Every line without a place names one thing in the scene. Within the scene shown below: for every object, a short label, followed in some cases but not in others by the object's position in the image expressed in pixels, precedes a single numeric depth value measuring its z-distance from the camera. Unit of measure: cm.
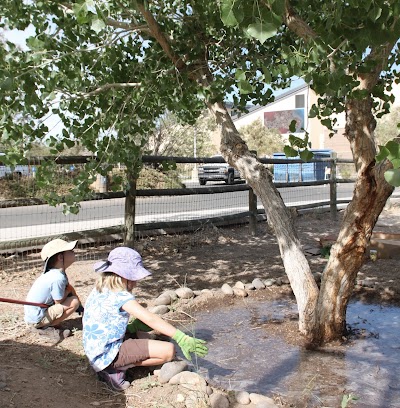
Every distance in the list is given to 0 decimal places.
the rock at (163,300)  497
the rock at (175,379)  325
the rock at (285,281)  589
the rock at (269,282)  578
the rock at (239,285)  557
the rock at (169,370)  334
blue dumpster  1716
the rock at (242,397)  306
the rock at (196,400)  290
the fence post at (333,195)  1174
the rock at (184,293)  515
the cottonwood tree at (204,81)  315
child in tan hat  409
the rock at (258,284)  564
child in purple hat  334
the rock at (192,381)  310
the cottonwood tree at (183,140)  2531
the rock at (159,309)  475
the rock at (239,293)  544
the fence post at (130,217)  700
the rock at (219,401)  296
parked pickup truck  2248
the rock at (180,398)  301
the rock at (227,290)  540
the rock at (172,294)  511
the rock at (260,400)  302
